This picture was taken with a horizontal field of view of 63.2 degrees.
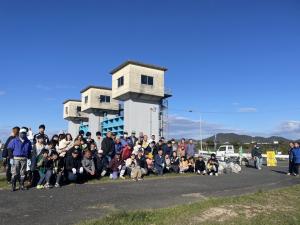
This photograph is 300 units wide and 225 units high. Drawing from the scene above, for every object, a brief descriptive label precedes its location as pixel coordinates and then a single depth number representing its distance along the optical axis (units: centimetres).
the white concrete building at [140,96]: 2735
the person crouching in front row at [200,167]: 1291
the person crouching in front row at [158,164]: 1193
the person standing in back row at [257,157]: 1678
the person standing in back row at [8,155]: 823
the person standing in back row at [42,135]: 922
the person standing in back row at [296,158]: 1373
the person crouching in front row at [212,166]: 1283
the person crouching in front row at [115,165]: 1069
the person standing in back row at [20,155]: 790
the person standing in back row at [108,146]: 1095
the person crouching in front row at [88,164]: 978
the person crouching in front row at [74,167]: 923
